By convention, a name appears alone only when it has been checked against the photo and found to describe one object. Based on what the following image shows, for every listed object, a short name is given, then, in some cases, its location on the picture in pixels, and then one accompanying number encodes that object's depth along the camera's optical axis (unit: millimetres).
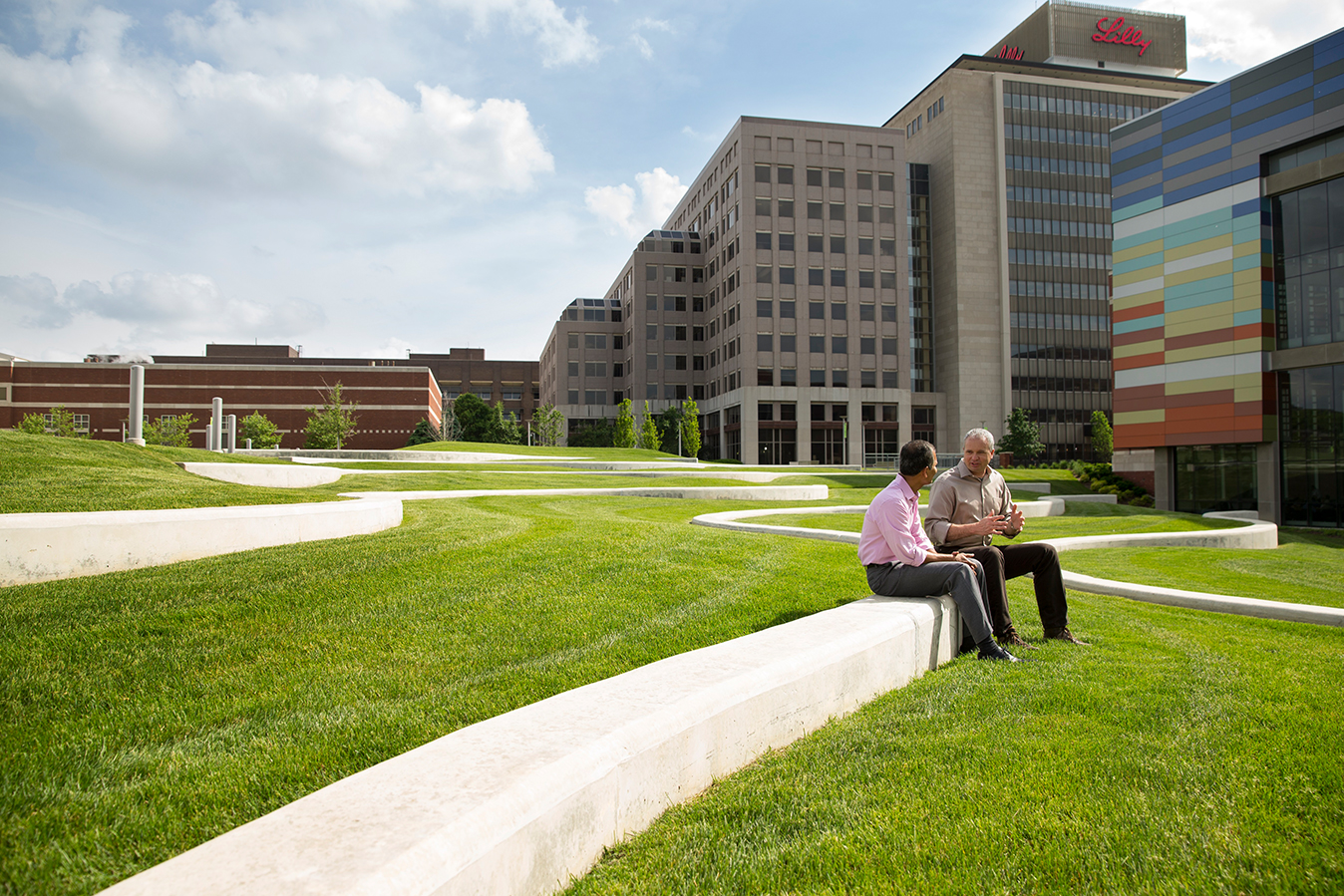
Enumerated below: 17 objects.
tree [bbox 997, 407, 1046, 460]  67875
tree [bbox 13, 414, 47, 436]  47994
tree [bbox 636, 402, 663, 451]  66238
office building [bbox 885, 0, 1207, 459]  73875
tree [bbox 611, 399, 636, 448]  65438
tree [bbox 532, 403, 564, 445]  69600
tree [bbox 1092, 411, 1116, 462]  71688
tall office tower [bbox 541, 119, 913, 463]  64250
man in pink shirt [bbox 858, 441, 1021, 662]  5406
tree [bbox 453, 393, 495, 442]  67812
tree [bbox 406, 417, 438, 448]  69938
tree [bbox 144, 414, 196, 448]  52969
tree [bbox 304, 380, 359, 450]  56281
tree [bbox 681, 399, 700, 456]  65438
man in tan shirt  5957
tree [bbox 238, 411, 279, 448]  60938
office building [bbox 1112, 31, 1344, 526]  24625
